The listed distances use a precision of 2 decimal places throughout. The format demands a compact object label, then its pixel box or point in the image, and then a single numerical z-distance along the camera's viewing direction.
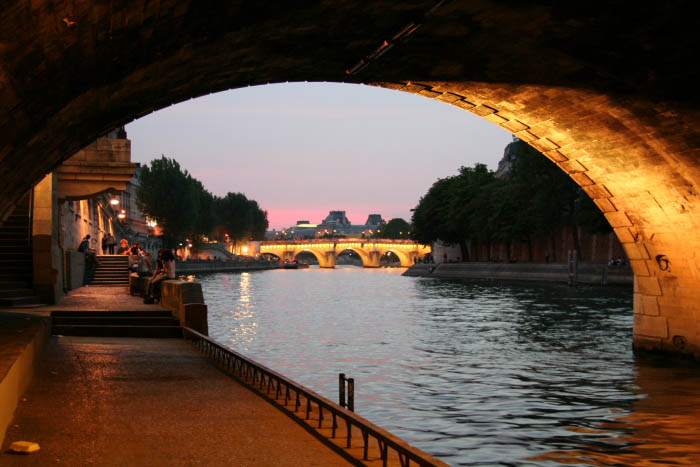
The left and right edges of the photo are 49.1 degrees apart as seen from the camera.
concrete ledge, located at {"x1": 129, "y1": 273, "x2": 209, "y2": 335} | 18.00
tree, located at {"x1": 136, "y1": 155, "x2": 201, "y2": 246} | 89.88
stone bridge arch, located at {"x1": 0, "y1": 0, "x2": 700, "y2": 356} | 6.88
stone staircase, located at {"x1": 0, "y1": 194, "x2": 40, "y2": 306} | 21.31
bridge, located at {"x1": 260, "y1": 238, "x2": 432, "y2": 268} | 186.00
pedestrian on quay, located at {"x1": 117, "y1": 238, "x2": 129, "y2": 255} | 43.53
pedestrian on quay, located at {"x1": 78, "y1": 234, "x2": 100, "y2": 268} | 36.57
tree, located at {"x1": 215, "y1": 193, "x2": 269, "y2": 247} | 143.88
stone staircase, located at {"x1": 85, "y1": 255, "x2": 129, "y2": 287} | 35.38
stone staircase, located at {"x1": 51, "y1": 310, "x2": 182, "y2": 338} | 17.97
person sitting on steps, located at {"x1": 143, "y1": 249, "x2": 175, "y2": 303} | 22.44
